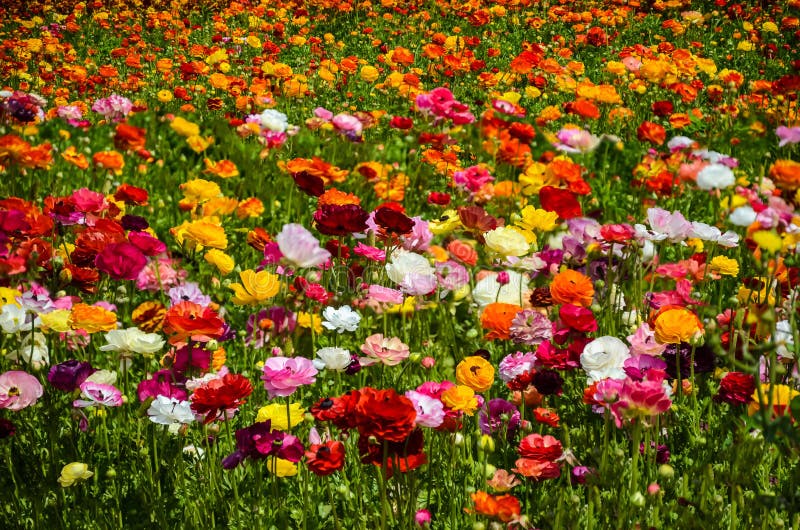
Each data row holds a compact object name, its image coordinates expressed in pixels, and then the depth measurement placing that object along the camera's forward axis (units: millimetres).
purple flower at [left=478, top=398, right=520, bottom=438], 3842
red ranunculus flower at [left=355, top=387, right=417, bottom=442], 3316
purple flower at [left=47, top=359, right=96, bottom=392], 3718
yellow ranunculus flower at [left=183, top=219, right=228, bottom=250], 4102
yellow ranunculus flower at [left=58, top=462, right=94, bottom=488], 3603
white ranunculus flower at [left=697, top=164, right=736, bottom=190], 3633
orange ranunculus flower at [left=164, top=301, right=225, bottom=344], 3619
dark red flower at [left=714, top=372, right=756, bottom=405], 3687
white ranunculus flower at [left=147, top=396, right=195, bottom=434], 3602
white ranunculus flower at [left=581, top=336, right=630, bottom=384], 3722
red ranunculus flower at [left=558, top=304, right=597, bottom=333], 3757
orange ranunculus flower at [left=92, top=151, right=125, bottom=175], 4699
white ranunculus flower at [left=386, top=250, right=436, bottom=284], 4092
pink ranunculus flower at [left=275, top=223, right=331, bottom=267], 3846
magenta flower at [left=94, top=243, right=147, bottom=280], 3783
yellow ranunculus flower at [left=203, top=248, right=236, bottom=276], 4200
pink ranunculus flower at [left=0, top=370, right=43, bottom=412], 3663
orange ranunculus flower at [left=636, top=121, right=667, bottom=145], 5041
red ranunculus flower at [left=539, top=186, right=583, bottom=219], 4219
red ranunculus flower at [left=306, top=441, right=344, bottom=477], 3501
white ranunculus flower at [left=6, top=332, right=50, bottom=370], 3882
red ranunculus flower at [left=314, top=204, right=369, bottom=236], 3926
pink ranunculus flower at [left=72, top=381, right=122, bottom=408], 3656
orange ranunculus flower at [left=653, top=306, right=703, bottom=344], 3727
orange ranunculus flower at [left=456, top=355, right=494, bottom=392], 3753
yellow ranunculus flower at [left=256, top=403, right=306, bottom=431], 3743
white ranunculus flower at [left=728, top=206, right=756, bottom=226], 3397
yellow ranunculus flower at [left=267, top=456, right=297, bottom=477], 3718
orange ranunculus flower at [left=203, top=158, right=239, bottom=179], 4923
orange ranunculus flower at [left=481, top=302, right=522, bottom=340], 3907
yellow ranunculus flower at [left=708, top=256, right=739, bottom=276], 4310
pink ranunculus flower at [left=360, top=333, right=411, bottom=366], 3775
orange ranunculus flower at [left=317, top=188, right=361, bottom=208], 4286
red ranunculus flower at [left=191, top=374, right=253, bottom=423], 3509
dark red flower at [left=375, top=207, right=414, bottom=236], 3976
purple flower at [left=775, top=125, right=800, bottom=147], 3996
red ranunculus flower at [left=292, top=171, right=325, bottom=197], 4254
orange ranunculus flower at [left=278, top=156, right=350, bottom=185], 4542
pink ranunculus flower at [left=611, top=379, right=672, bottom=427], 3478
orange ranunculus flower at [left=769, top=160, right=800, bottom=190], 3869
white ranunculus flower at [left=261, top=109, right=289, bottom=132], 5144
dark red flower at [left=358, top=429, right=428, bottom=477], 3439
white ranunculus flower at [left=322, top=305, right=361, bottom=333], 3965
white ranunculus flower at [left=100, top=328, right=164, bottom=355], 3765
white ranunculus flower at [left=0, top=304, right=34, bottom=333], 3722
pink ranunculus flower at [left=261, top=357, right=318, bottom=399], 3599
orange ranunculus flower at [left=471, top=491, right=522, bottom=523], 3416
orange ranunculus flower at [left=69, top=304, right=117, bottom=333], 3775
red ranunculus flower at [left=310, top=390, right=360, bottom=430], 3402
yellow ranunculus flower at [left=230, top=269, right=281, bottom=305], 3973
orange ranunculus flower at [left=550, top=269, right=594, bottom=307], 3865
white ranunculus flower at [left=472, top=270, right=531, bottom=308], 4203
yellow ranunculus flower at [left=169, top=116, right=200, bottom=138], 5428
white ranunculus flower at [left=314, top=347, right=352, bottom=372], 3765
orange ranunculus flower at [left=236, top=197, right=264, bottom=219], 4783
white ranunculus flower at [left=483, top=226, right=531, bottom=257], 4089
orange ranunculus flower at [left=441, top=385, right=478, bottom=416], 3643
